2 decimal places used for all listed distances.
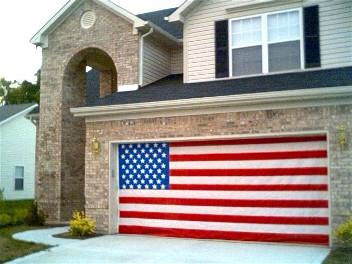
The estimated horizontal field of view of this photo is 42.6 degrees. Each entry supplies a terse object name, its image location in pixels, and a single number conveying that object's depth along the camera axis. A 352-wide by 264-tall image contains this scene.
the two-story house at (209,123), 10.85
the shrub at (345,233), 9.61
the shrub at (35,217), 15.16
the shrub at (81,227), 12.49
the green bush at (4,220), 14.82
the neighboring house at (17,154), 30.92
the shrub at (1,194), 27.21
